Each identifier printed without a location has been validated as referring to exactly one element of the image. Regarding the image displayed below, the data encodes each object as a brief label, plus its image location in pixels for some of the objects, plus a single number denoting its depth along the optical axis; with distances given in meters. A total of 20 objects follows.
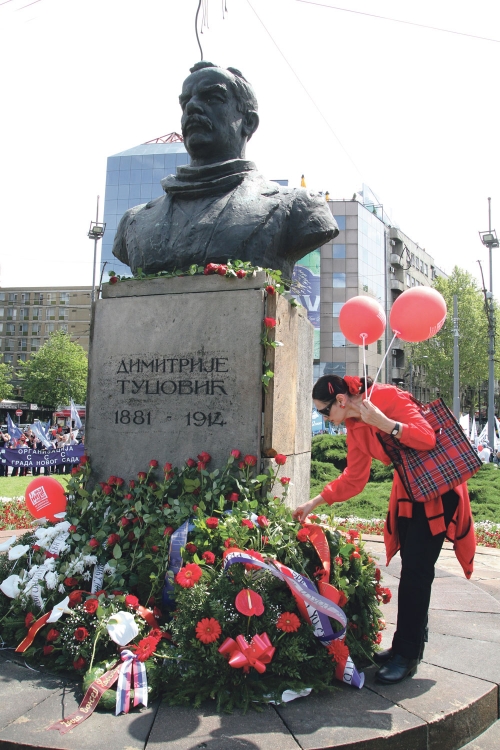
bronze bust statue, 4.16
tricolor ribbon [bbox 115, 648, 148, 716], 2.51
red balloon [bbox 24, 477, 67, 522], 4.02
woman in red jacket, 2.88
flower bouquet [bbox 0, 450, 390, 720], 2.66
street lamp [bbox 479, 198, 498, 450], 21.42
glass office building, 48.19
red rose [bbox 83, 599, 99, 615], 2.96
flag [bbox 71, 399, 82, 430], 20.88
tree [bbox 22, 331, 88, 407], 53.84
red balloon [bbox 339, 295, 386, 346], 3.51
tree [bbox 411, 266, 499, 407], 47.16
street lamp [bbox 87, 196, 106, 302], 29.43
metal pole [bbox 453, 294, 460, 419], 24.27
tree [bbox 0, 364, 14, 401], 52.75
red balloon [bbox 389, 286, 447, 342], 3.41
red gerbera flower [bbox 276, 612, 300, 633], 2.76
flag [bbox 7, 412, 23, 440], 18.86
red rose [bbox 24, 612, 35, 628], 3.10
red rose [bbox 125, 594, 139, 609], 3.02
